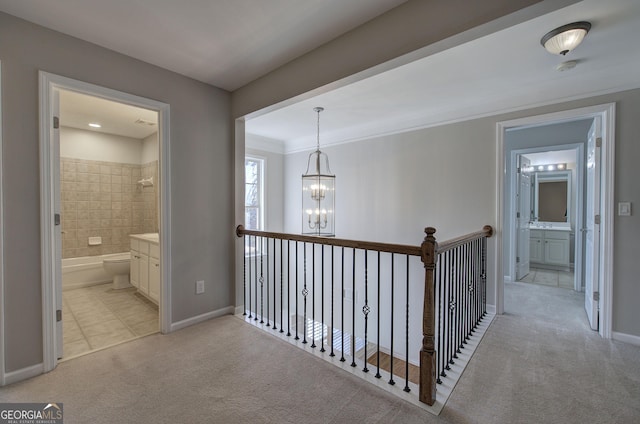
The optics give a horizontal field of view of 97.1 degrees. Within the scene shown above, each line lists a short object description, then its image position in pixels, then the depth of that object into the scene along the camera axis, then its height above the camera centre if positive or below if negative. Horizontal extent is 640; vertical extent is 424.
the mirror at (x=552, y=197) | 5.90 +0.26
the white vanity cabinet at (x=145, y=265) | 3.35 -0.73
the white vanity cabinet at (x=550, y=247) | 5.55 -0.78
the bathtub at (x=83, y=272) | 4.29 -1.01
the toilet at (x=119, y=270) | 4.24 -0.94
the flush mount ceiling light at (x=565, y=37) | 1.88 +1.18
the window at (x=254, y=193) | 4.98 +0.27
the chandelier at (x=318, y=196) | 3.68 +0.18
